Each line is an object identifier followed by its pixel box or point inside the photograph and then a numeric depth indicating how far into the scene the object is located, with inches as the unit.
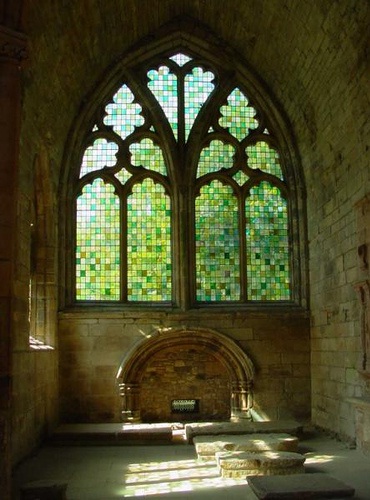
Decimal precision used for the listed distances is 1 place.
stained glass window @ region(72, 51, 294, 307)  420.2
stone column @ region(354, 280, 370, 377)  312.1
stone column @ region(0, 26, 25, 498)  197.6
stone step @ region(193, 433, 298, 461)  295.0
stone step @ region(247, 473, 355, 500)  206.7
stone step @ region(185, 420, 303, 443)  335.6
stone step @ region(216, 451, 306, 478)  259.9
